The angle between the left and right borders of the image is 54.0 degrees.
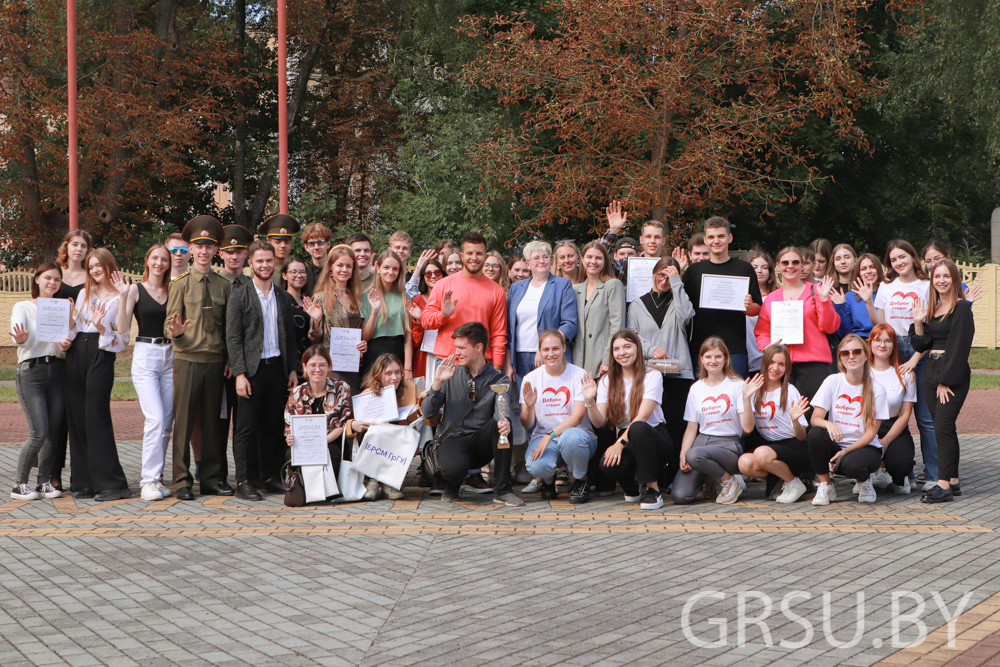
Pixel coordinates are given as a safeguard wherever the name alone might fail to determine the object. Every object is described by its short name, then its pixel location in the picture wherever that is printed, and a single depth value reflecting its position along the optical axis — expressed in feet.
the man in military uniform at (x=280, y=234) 29.55
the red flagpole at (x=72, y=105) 53.57
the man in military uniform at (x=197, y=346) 26.05
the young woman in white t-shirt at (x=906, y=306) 27.58
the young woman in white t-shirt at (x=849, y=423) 25.03
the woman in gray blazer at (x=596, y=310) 27.68
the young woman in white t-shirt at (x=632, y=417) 25.14
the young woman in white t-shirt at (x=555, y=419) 25.53
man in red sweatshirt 27.91
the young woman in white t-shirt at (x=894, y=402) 25.91
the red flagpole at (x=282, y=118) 57.00
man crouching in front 25.77
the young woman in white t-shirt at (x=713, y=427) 25.40
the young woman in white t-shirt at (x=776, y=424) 25.22
